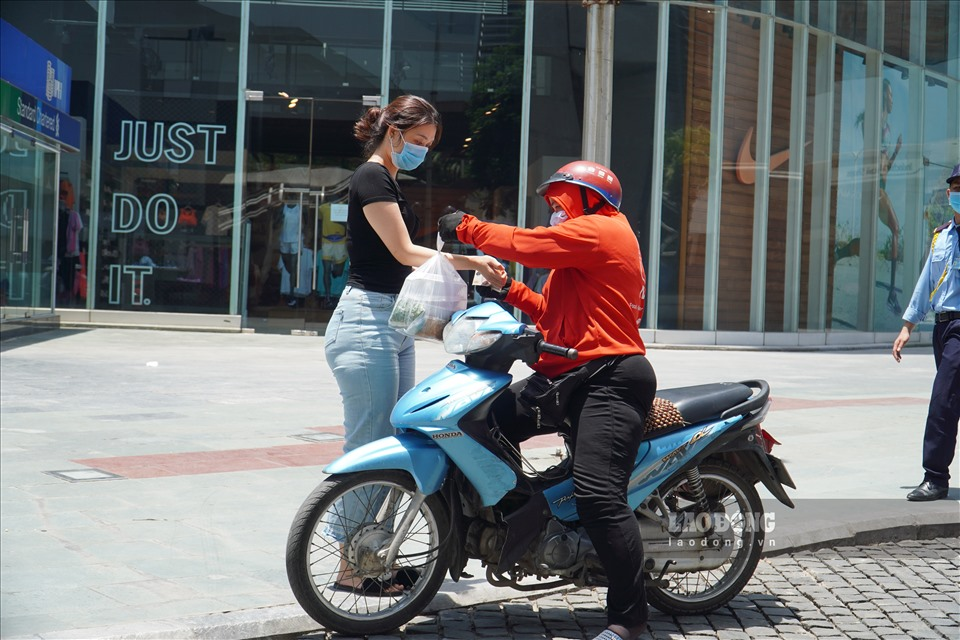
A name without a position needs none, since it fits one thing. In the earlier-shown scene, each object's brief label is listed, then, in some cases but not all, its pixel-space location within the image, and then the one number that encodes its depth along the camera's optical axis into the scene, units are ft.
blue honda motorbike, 12.99
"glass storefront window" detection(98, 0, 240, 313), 61.77
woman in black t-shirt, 14.30
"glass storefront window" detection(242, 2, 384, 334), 62.28
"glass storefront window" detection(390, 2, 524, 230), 62.49
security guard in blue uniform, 21.16
